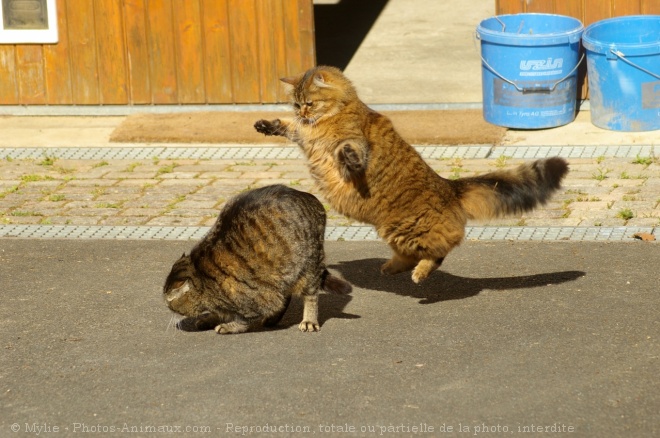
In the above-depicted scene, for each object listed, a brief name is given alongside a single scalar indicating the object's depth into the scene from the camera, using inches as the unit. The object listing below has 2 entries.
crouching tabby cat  463.8
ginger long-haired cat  497.0
